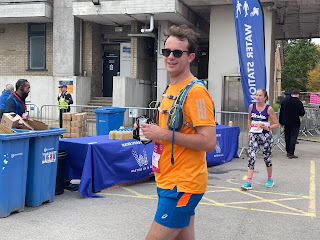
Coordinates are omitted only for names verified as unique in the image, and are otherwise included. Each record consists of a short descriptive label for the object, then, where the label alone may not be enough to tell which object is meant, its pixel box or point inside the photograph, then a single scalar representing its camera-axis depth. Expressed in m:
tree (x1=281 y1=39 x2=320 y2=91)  51.06
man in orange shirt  2.63
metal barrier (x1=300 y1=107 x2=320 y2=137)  18.32
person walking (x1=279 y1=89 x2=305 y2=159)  11.29
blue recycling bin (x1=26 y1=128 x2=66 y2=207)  5.75
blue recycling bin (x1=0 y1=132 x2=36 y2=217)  5.23
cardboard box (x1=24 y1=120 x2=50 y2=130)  5.98
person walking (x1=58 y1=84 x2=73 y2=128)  14.17
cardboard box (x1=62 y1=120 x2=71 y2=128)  10.52
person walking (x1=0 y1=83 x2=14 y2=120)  10.60
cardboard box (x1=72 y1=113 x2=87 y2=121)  10.55
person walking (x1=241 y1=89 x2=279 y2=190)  7.30
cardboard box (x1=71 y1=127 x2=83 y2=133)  10.62
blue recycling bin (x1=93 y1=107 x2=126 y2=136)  11.55
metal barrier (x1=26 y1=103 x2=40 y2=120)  17.91
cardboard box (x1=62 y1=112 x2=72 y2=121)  10.52
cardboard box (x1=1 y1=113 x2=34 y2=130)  5.80
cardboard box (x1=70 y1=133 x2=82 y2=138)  10.65
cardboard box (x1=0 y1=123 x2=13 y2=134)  5.48
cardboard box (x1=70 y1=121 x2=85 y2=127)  10.57
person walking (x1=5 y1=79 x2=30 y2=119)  7.54
